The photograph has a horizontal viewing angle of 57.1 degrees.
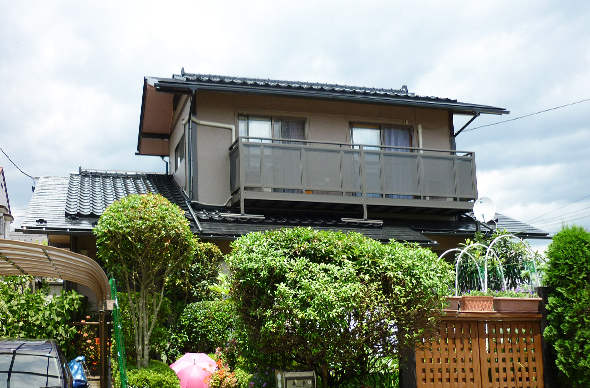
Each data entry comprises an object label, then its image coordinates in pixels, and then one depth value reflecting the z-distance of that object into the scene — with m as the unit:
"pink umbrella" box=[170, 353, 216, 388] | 9.00
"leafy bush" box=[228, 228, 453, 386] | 7.18
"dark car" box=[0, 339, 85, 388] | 5.64
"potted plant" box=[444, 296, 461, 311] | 8.24
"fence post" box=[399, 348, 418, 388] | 7.89
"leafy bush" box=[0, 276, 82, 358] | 9.44
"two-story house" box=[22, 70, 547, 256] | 13.30
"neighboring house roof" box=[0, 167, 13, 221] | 31.66
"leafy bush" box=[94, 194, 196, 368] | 9.04
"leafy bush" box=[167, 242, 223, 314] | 11.10
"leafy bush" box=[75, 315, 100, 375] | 10.05
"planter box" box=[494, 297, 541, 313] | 8.43
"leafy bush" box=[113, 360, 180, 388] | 8.58
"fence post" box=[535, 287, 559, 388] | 8.49
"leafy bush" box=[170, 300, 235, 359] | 10.24
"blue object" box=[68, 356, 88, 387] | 8.33
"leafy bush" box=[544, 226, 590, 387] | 8.08
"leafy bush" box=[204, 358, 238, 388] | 8.75
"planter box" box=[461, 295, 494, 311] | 8.23
